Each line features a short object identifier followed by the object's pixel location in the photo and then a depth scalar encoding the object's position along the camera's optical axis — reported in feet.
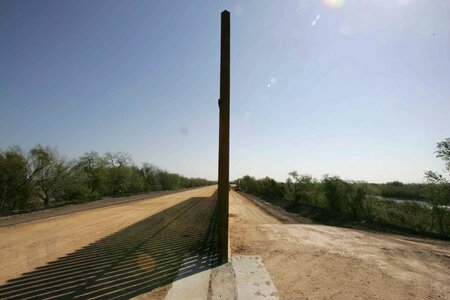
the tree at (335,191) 63.62
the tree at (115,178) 156.66
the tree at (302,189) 84.49
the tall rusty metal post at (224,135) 21.81
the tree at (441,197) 39.78
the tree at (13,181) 72.64
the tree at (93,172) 138.40
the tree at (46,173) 86.07
